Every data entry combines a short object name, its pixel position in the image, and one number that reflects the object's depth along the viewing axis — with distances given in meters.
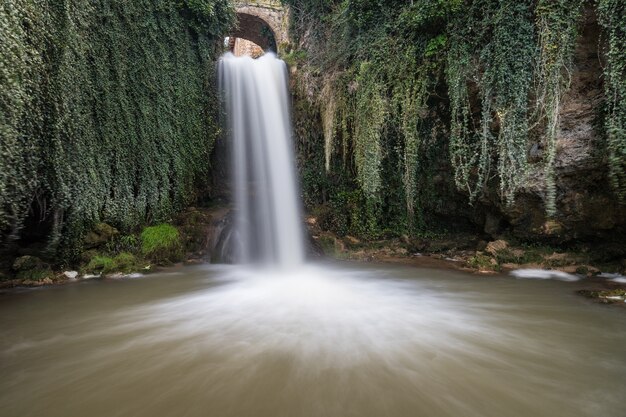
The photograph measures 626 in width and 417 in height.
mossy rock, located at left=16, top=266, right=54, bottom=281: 5.82
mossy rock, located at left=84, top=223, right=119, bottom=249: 6.59
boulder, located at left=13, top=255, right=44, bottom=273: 5.89
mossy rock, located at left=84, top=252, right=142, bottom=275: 6.41
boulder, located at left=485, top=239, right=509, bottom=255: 6.89
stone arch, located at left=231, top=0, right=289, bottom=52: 12.06
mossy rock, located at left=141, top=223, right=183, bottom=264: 7.29
